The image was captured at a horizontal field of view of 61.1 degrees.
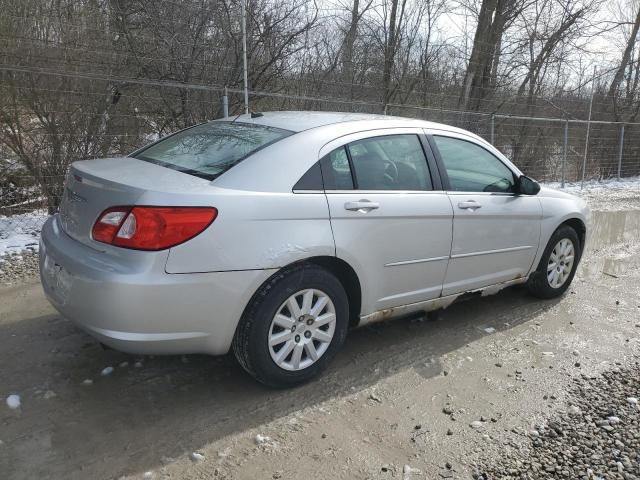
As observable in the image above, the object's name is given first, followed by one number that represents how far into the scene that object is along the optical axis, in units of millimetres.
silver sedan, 2668
